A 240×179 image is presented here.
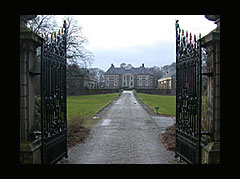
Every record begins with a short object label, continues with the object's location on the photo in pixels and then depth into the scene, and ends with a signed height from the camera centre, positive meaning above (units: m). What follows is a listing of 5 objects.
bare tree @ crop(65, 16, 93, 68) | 29.14 +5.50
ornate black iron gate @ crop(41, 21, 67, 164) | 4.49 -0.25
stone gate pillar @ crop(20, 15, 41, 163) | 4.14 -0.18
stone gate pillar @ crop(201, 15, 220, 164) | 4.14 -0.16
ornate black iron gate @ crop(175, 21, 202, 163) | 4.46 -0.18
